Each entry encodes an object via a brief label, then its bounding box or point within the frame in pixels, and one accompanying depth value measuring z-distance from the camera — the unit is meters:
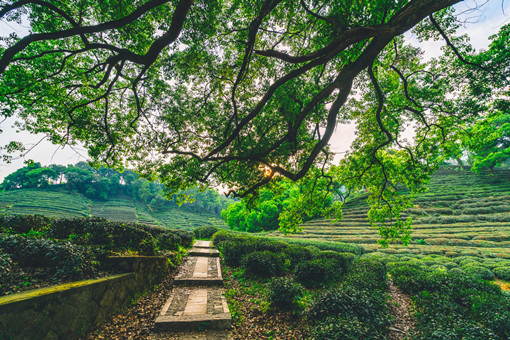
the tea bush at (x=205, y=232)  20.53
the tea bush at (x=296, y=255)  8.61
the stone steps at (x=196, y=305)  3.54
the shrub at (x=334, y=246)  14.16
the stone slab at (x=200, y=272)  5.83
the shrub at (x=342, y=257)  8.32
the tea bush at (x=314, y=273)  6.88
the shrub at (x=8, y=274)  2.56
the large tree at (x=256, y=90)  4.02
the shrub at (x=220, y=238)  12.05
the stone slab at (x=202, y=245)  12.29
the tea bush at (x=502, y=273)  8.28
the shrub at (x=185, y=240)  10.54
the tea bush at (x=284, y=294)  4.65
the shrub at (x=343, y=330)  3.00
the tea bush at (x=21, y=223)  5.23
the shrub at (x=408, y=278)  6.60
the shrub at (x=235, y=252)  8.72
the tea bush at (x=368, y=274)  5.68
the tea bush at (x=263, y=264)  7.12
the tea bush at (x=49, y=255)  3.31
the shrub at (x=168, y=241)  7.89
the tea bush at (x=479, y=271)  8.42
